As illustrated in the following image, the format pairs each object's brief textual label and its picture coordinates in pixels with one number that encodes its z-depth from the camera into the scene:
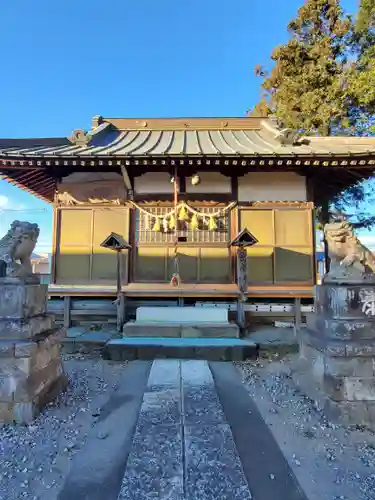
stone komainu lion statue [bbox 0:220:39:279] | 3.58
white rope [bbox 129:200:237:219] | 7.02
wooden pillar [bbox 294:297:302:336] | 6.81
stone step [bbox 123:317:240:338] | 6.01
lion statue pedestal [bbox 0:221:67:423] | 3.23
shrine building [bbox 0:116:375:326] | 7.44
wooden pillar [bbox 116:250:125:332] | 6.52
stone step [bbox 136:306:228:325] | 6.34
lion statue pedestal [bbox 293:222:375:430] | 3.29
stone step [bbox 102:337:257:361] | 5.34
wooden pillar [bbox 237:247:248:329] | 6.52
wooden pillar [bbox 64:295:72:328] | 6.88
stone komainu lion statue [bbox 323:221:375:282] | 3.71
